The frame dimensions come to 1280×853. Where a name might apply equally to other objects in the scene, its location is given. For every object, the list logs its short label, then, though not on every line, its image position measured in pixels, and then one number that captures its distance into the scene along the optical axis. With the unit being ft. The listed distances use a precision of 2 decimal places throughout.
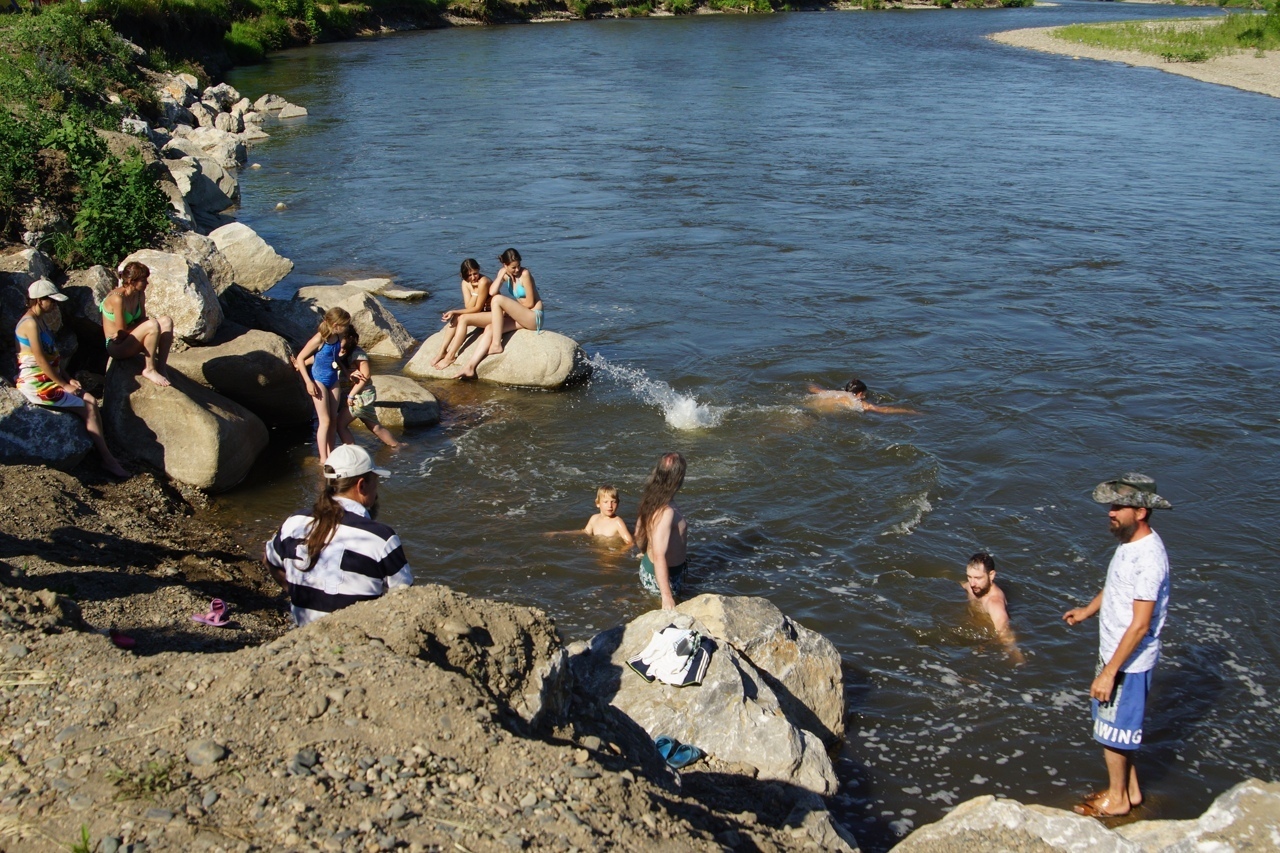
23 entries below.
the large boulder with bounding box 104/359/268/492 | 33.35
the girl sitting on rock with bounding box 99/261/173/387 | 32.94
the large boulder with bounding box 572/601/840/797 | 20.65
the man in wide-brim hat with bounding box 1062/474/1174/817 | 20.27
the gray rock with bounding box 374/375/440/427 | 40.52
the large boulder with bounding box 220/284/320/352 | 45.34
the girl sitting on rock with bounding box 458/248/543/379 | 44.98
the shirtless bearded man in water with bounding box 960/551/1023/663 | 28.12
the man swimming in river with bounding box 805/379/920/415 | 42.34
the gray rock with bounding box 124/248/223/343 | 37.52
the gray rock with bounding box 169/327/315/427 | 37.35
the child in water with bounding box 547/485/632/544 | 31.83
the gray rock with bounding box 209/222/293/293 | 48.73
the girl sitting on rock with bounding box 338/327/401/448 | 36.24
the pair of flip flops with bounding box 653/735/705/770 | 20.29
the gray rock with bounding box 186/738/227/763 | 14.65
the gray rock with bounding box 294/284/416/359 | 47.26
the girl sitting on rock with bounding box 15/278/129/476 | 31.07
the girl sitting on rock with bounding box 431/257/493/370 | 45.09
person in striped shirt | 18.58
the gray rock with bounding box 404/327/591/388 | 44.37
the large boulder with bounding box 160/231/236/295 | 42.11
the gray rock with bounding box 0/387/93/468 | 30.04
